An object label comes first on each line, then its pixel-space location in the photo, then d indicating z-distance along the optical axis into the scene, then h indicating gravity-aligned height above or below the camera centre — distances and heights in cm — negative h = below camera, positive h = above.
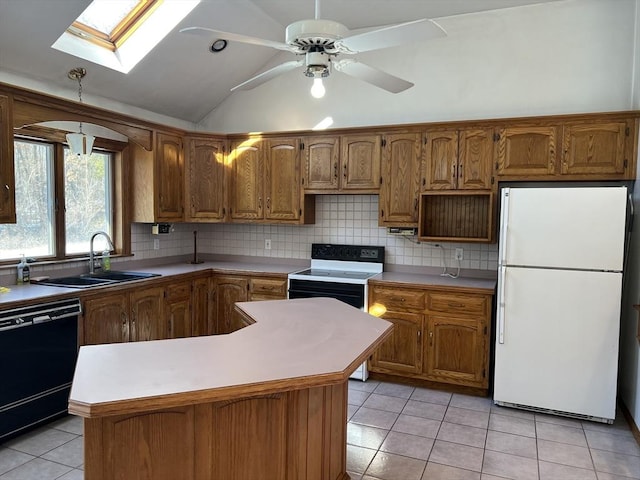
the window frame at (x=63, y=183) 358 +28
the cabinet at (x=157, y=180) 429 +37
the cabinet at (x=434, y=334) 363 -93
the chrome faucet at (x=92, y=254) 385 -32
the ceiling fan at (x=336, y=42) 184 +78
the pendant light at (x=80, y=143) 319 +53
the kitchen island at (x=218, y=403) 150 -68
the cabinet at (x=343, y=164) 414 +53
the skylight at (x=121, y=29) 345 +152
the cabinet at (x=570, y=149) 338 +57
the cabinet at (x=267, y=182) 447 +38
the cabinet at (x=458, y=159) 373 +52
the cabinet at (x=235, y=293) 436 -72
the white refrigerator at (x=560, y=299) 313 -55
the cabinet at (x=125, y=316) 335 -79
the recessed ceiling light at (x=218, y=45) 407 +159
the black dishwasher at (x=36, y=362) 278 -95
